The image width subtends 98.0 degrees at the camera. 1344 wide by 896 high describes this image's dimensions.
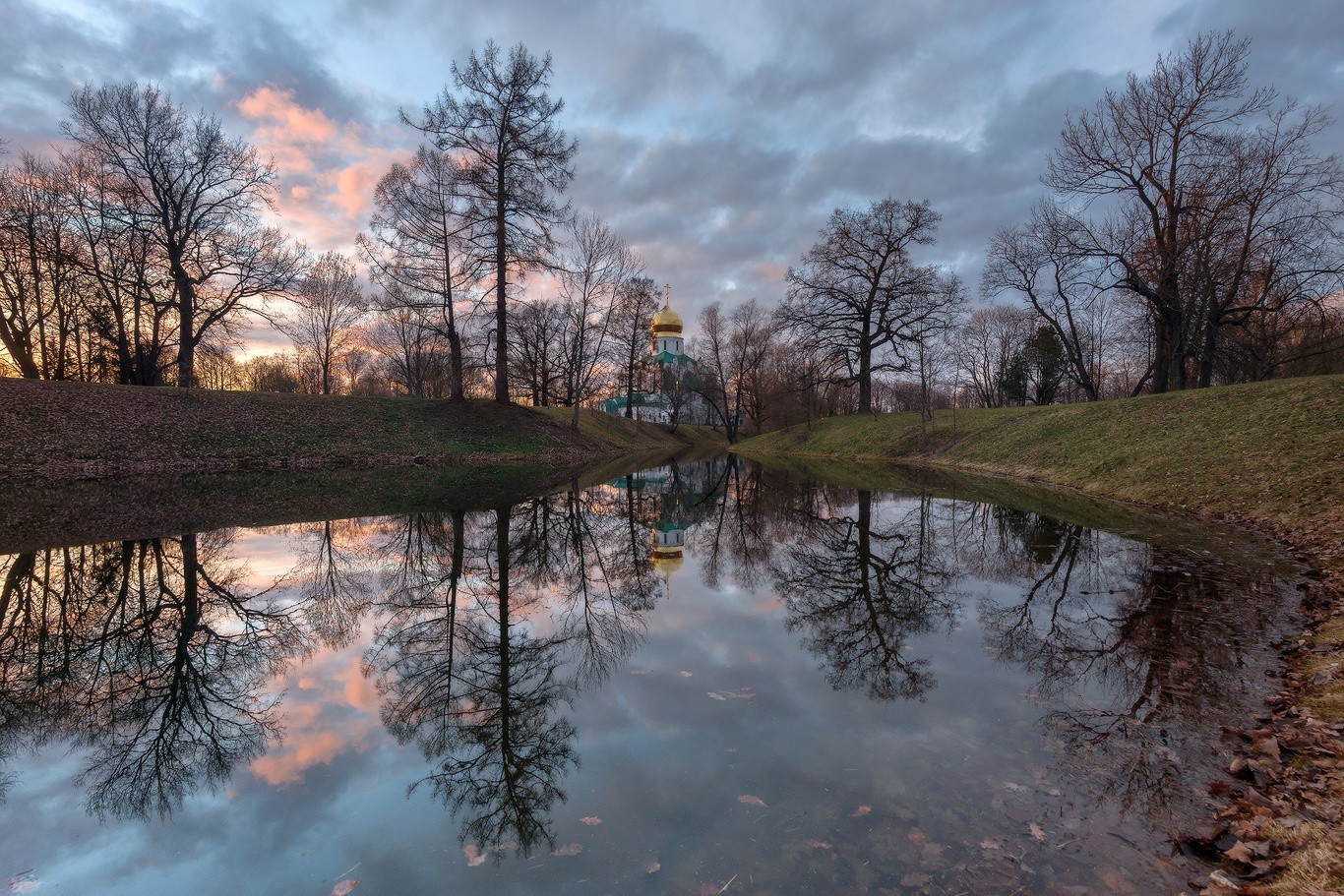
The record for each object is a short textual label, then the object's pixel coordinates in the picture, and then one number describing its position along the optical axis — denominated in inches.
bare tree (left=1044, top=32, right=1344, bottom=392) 822.5
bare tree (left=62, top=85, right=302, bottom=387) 951.6
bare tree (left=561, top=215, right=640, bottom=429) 1423.5
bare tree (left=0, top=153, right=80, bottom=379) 1043.3
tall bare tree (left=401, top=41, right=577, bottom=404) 1023.6
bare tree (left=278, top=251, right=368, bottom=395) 1653.5
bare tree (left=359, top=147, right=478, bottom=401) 1048.2
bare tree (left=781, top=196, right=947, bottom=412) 1423.5
